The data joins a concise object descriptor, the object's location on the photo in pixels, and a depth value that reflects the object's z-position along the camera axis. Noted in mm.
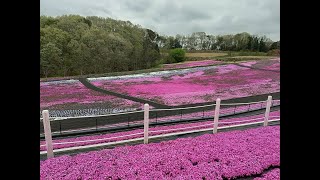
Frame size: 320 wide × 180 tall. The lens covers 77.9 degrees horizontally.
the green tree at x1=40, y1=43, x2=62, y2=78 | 28816
